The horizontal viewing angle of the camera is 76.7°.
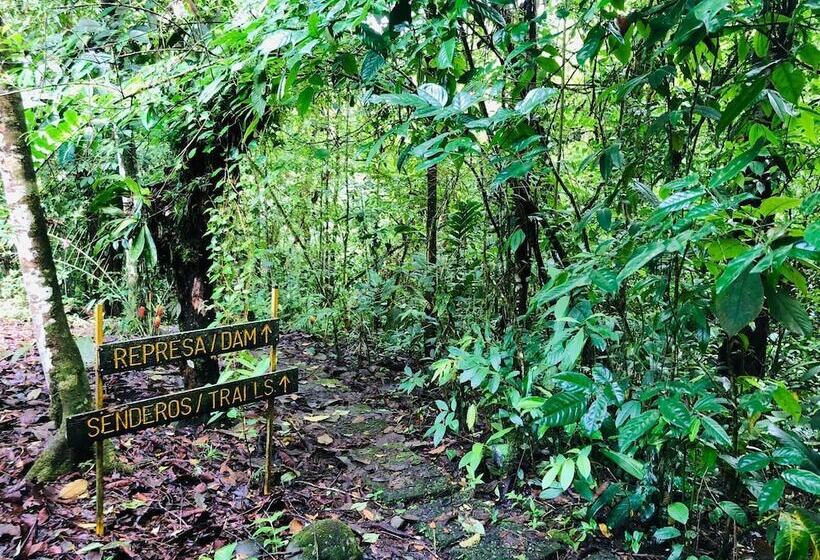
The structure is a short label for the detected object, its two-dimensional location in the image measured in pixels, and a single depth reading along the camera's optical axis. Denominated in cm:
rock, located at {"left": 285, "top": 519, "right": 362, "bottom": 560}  256
